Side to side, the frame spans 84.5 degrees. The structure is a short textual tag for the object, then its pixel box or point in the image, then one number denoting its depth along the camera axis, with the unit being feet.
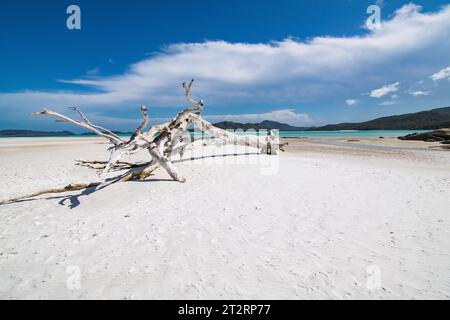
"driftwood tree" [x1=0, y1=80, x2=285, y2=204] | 22.57
